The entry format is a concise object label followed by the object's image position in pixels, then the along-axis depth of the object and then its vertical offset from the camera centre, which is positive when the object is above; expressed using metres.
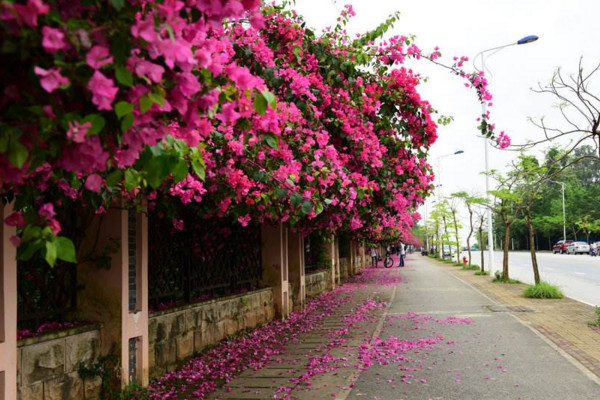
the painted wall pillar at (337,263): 22.77 -1.14
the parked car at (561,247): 61.96 -1.91
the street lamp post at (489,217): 24.07 +0.63
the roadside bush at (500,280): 21.81 -1.81
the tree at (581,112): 9.41 +1.87
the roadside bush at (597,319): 10.30 -1.58
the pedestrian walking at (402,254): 40.42 -1.48
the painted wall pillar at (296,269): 13.84 -0.80
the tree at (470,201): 22.56 +1.19
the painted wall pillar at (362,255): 38.14 -1.42
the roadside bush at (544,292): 15.42 -1.61
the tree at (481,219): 30.12 +0.75
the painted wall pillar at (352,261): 29.44 -1.36
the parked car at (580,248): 55.66 -1.76
